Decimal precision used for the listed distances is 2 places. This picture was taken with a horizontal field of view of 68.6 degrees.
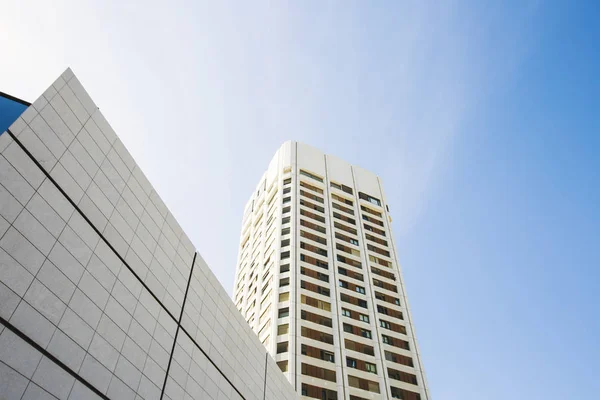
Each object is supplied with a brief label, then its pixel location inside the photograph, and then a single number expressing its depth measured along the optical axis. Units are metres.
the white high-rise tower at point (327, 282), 38.03
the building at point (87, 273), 10.27
